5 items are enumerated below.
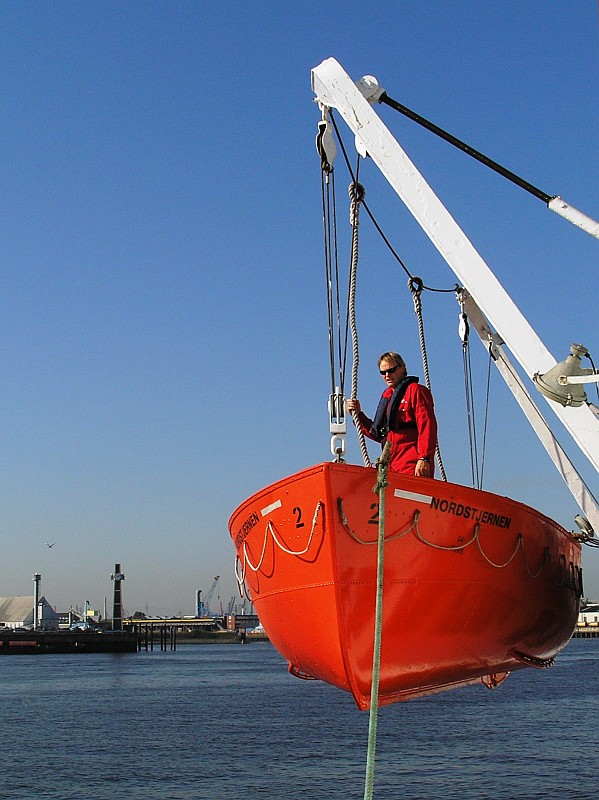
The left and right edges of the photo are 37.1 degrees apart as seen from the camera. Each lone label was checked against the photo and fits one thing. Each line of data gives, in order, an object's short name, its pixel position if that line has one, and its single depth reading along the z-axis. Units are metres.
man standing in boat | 10.53
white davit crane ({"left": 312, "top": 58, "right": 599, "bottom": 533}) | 10.03
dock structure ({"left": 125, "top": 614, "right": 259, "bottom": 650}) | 160.38
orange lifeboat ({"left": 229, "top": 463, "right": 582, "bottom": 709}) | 9.37
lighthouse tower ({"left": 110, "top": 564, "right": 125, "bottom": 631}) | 136.62
